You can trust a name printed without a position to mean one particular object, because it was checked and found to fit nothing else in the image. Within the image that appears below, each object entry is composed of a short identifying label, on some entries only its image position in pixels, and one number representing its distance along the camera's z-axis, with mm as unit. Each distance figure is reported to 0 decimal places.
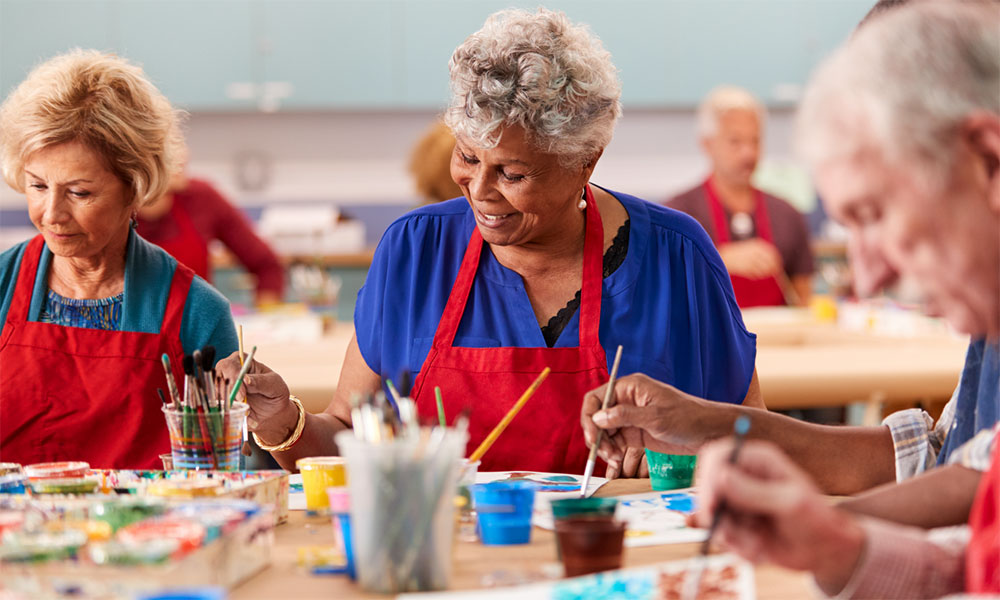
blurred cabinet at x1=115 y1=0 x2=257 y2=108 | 6641
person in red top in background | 4727
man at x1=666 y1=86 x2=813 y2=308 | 4875
